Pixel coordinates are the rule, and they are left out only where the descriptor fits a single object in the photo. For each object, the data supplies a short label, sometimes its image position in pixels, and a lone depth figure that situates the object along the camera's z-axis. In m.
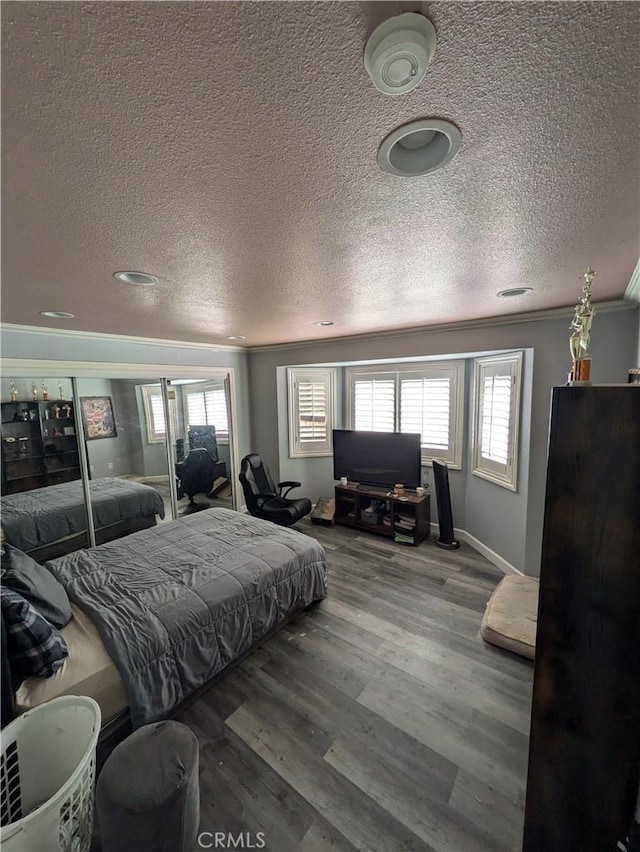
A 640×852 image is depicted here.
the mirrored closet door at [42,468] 3.18
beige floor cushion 2.34
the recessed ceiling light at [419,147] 0.76
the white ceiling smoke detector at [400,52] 0.52
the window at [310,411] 4.87
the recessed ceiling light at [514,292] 2.14
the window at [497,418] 3.20
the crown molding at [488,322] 2.54
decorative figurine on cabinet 1.23
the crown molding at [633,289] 1.85
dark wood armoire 0.97
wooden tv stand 4.01
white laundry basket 1.21
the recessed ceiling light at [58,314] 2.48
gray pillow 1.81
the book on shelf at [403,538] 3.98
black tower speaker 3.87
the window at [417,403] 4.11
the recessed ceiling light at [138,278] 1.69
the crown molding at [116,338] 2.96
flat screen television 4.13
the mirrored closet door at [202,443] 4.51
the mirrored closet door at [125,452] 3.61
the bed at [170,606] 1.72
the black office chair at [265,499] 4.12
